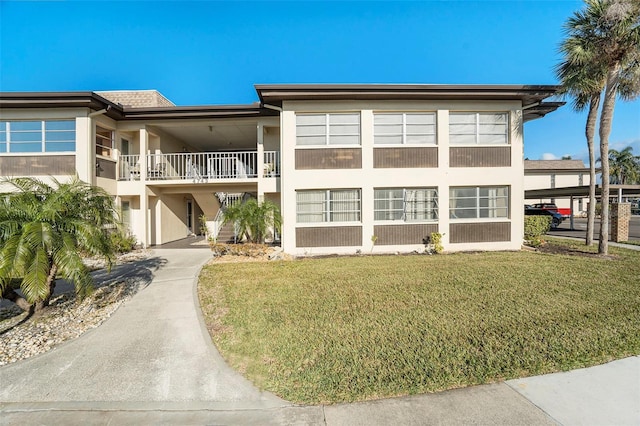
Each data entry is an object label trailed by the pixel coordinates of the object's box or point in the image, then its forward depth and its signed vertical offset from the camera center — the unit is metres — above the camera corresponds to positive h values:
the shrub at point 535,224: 13.64 -0.56
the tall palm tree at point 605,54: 9.24 +5.66
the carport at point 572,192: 15.49 +1.45
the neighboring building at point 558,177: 38.34 +5.02
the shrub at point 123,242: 11.36 -1.22
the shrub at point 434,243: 11.20 -1.23
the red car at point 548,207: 26.55 +0.64
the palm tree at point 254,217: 10.85 -0.13
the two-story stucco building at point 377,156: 11.08 +2.36
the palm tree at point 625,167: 45.12 +7.52
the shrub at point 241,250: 10.61 -1.39
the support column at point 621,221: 13.68 -0.42
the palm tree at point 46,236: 4.44 -0.37
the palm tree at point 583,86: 10.19 +4.94
